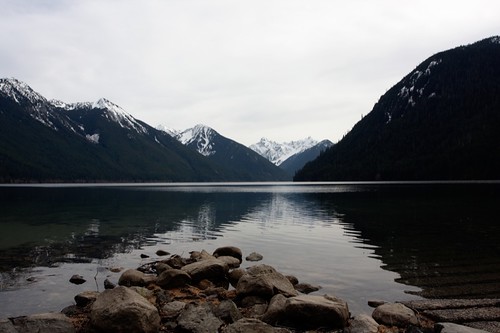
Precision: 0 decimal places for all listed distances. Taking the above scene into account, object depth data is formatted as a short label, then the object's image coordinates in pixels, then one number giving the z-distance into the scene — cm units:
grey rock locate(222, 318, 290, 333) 1378
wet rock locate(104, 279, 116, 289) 2220
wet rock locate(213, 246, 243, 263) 3097
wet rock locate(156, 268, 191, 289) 2178
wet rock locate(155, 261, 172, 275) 2512
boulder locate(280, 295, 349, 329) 1538
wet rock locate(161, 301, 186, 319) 1677
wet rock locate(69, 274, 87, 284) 2359
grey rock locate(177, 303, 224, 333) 1475
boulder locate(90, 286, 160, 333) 1440
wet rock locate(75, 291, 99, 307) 1900
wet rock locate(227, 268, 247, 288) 2390
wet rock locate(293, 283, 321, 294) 2152
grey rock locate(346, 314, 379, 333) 1452
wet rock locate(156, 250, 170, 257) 3334
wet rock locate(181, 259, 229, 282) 2316
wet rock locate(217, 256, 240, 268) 2757
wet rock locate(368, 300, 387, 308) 1867
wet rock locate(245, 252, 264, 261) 3097
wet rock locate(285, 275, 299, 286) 2304
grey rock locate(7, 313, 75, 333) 1417
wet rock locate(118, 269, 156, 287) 2242
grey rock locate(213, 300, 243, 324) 1622
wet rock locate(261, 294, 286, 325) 1582
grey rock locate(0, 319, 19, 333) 1365
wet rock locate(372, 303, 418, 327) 1560
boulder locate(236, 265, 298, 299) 1894
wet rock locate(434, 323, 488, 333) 1353
